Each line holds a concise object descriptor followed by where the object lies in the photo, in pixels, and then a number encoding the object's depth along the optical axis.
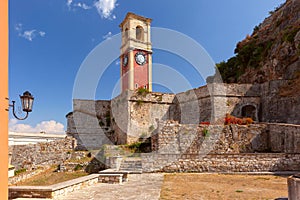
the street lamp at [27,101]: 5.00
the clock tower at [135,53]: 26.00
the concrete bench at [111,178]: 7.73
